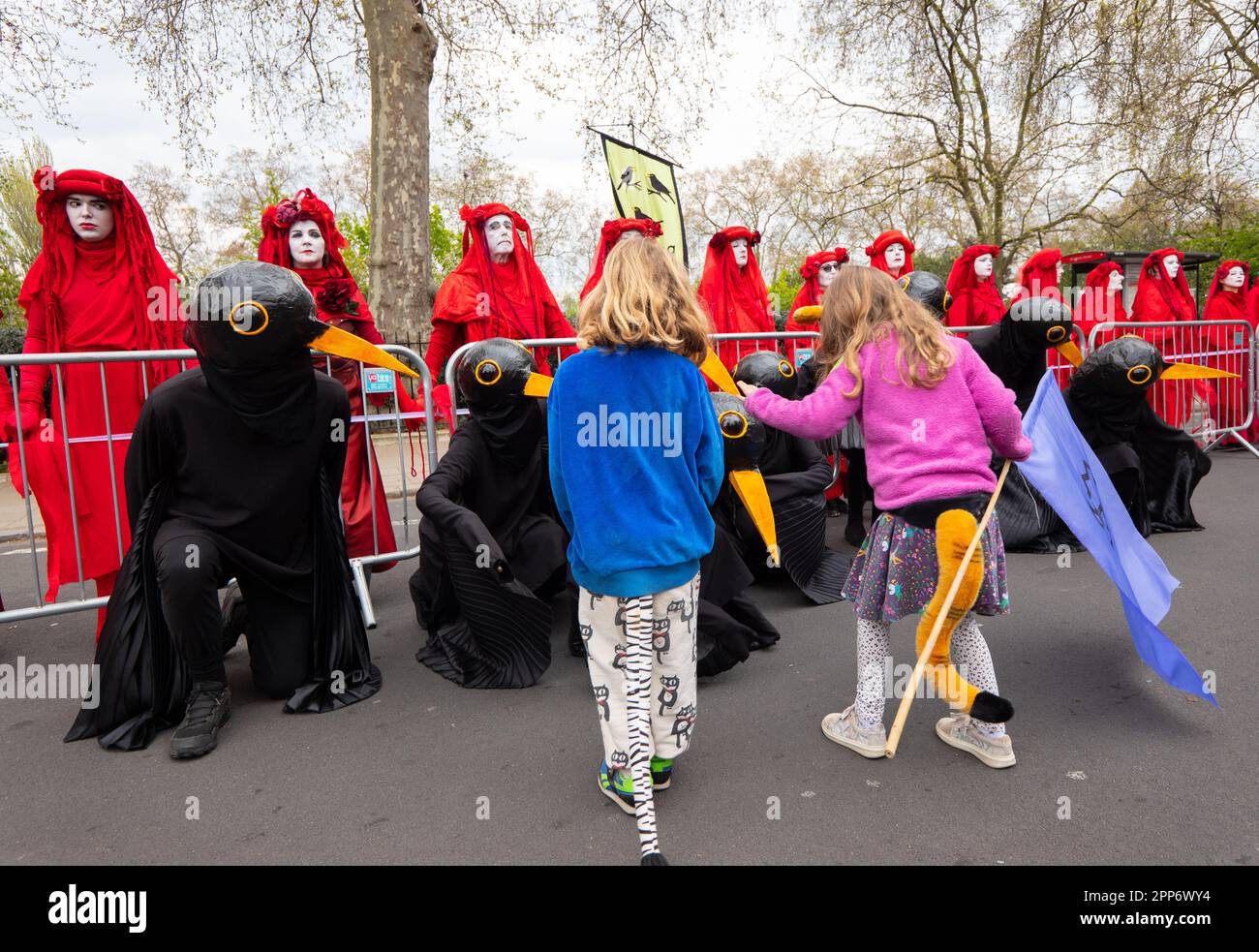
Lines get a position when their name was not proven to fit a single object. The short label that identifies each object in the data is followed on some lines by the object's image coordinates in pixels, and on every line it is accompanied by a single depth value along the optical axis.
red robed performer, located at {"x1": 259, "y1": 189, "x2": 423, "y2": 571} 4.78
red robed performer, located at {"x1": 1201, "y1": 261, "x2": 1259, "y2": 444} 8.50
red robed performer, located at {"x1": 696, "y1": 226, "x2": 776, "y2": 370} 7.11
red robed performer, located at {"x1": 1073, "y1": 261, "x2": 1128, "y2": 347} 9.21
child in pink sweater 2.61
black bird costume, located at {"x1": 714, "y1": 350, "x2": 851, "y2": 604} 4.45
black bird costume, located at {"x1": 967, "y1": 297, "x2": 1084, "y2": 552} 5.19
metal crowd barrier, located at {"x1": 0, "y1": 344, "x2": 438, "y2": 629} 3.77
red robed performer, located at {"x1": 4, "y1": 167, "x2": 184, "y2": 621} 4.03
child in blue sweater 2.32
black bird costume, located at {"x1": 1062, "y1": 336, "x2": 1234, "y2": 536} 4.89
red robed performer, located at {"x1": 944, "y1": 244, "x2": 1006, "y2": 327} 7.48
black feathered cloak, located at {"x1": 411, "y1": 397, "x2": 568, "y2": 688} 3.55
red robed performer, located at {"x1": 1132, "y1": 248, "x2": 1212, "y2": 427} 8.20
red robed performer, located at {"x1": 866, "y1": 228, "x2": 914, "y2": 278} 7.47
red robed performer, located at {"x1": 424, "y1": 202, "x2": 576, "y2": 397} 5.26
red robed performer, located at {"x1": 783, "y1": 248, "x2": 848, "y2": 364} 7.36
